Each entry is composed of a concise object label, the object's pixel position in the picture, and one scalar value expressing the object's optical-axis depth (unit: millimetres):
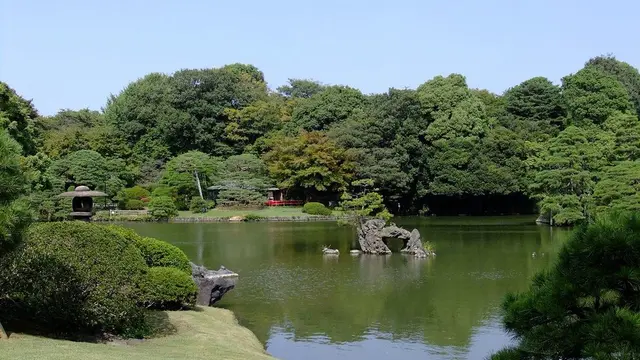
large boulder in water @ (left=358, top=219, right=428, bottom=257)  22734
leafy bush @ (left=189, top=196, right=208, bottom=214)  39438
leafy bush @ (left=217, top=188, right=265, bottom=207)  40156
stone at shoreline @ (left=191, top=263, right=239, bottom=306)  12836
